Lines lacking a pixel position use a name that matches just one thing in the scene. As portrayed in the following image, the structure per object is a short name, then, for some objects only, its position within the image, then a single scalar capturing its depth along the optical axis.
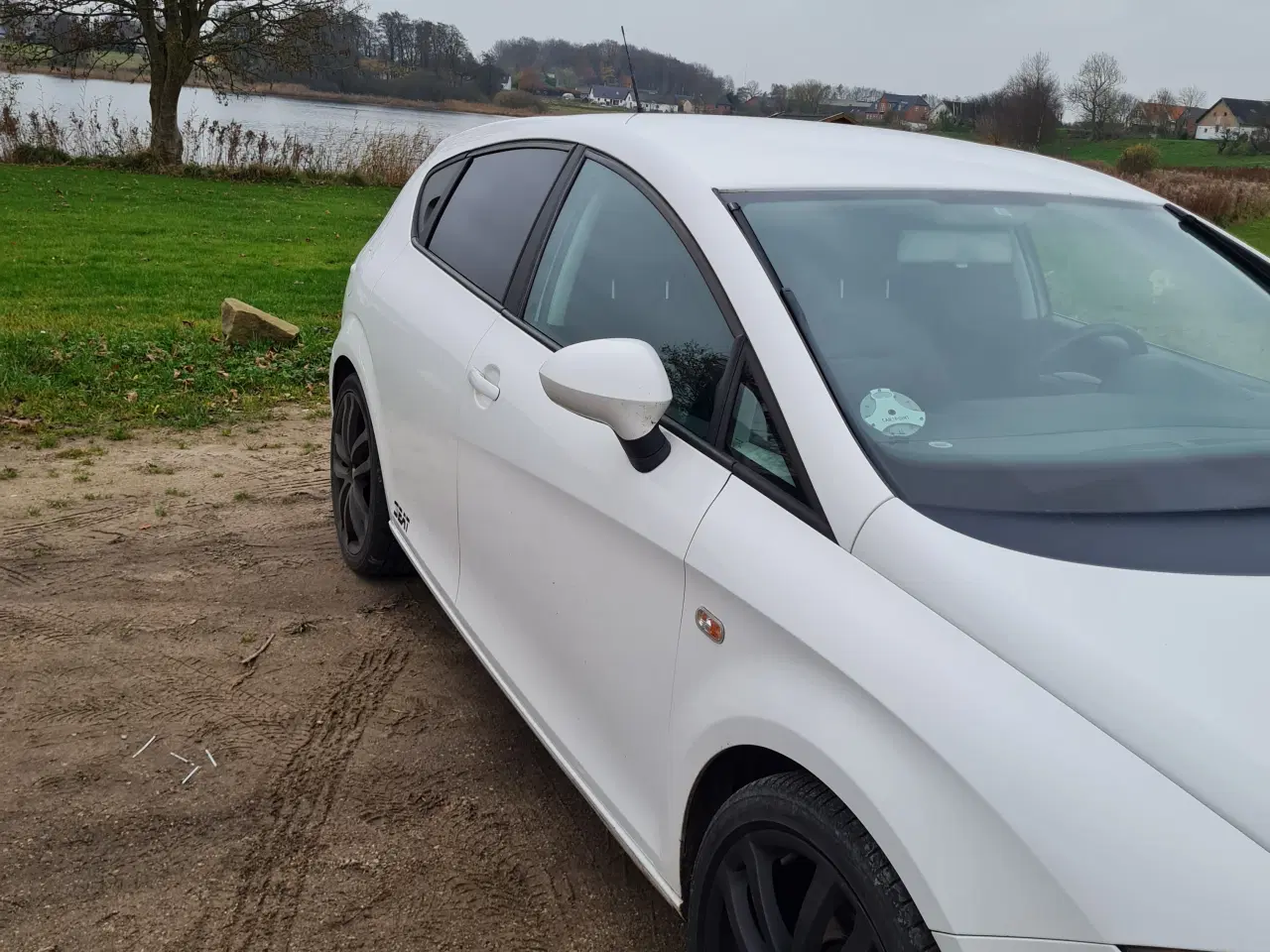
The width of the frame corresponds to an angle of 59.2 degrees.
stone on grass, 8.14
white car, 1.40
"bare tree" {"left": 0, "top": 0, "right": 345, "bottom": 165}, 24.98
